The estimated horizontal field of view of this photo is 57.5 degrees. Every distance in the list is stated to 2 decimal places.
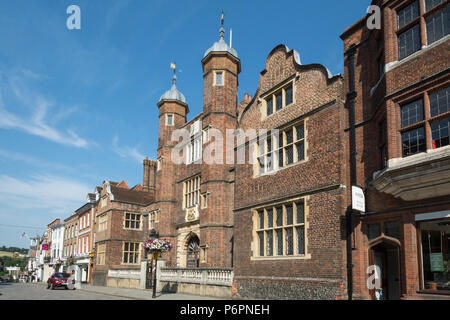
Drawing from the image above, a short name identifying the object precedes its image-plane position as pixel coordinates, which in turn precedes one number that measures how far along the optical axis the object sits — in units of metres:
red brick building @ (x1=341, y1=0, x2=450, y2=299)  10.97
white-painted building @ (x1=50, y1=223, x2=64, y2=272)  62.66
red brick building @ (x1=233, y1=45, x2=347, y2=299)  14.59
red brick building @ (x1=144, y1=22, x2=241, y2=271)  25.12
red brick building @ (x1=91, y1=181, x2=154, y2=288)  37.38
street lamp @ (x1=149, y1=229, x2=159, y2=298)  19.86
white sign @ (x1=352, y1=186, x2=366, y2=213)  12.98
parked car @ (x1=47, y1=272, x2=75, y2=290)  33.00
